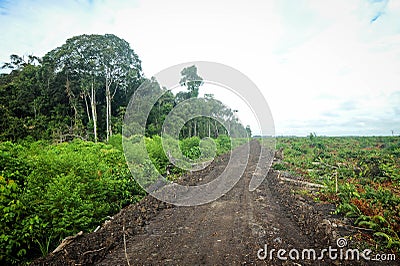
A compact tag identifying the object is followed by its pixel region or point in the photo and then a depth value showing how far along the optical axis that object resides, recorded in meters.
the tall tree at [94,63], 25.97
